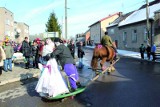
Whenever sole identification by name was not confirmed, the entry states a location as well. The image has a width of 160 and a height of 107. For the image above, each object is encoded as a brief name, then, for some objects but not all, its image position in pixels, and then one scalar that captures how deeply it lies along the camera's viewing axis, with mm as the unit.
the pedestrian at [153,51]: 11501
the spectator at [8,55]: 7365
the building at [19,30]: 37927
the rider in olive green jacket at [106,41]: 6673
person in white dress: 3832
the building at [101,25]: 34651
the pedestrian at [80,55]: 8486
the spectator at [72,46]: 9218
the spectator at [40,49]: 7724
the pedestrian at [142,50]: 12740
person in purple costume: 4113
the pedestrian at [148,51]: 12397
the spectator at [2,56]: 6141
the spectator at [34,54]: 8074
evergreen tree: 19218
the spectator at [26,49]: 7853
